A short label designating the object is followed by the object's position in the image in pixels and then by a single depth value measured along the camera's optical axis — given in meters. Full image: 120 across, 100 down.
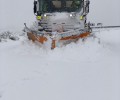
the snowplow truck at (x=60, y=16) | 7.38
